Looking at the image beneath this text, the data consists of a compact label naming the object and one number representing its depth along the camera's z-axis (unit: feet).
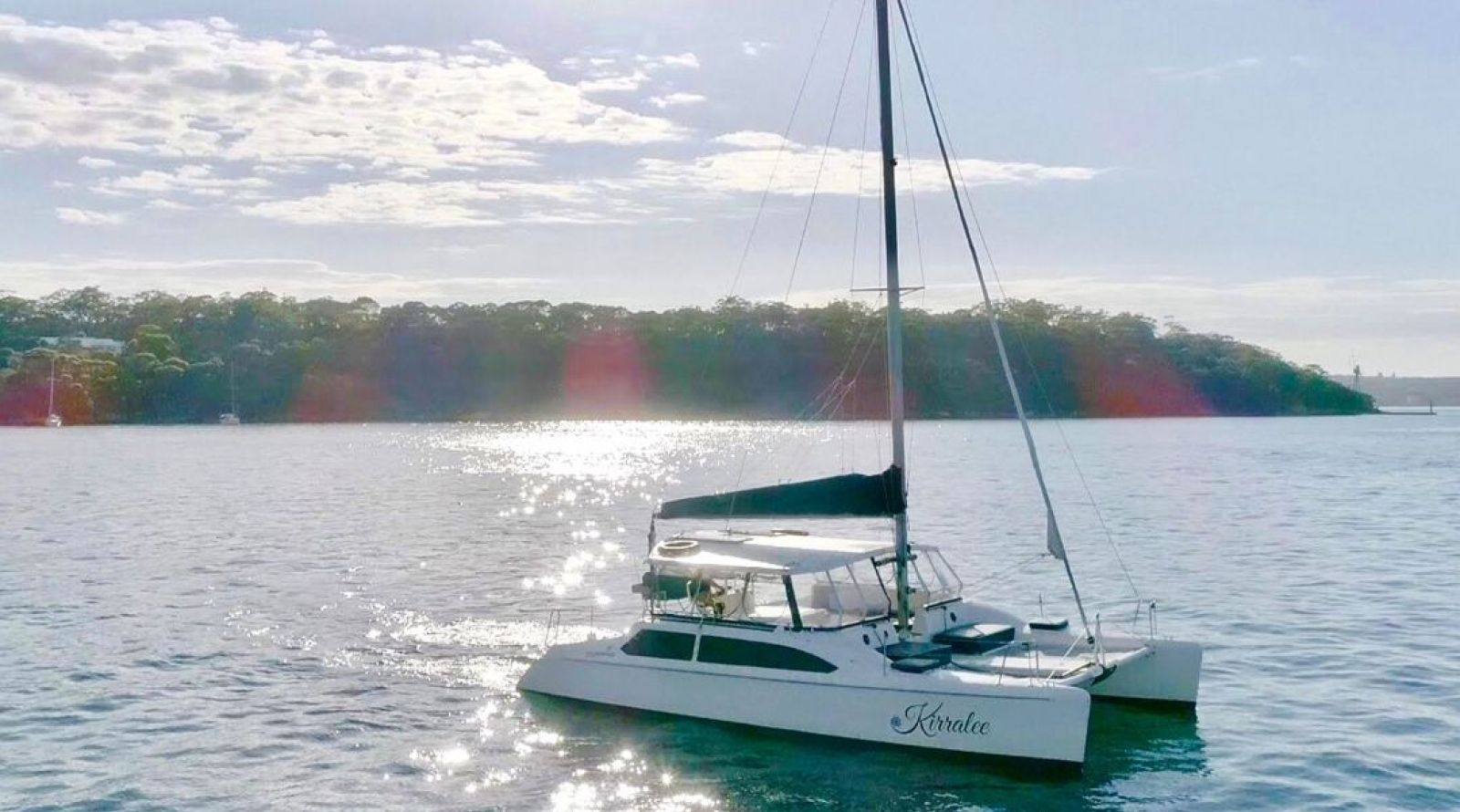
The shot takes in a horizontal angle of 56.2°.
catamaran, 60.59
